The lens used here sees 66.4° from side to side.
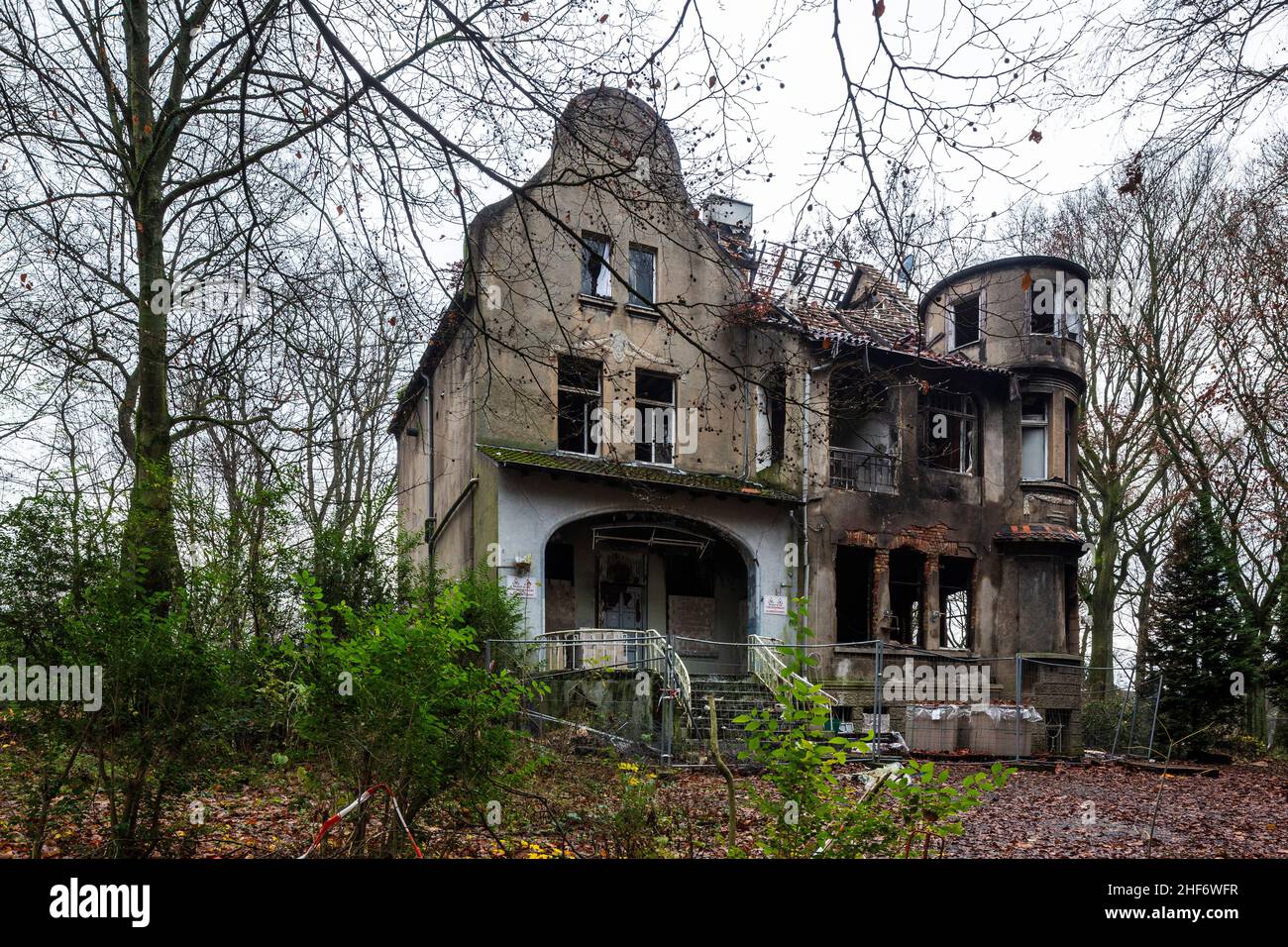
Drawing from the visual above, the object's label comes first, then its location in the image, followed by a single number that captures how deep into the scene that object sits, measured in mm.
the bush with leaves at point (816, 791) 4402
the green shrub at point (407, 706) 5152
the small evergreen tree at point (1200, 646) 22406
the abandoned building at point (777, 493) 18844
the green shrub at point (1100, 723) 19031
